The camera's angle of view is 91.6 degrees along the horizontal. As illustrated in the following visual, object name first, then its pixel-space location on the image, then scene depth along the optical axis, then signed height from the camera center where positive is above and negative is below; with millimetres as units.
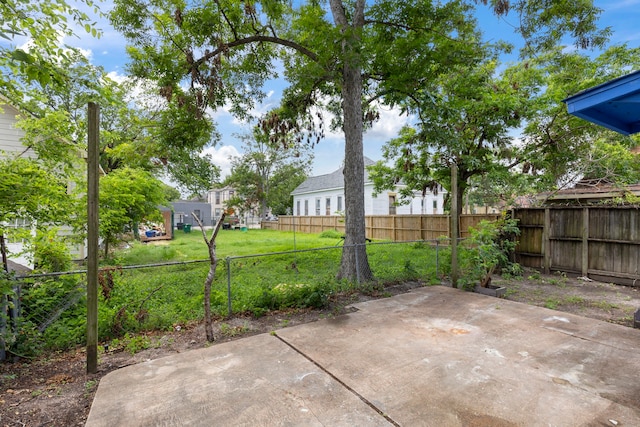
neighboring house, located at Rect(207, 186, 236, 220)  44869 +2040
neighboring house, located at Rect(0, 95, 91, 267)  7355 +1824
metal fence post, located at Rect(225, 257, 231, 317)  4493 -1203
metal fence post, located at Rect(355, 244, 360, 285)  6160 -1197
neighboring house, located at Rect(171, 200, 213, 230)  36219 -71
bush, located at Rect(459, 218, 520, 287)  5805 -861
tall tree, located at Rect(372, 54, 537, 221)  8125 +2674
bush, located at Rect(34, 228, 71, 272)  4378 -666
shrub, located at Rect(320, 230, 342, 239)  17894 -1403
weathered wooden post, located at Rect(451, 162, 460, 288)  6078 -499
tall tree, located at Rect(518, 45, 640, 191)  9141 +2610
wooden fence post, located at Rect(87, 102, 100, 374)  2938 -216
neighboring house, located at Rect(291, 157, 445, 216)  21062 +803
